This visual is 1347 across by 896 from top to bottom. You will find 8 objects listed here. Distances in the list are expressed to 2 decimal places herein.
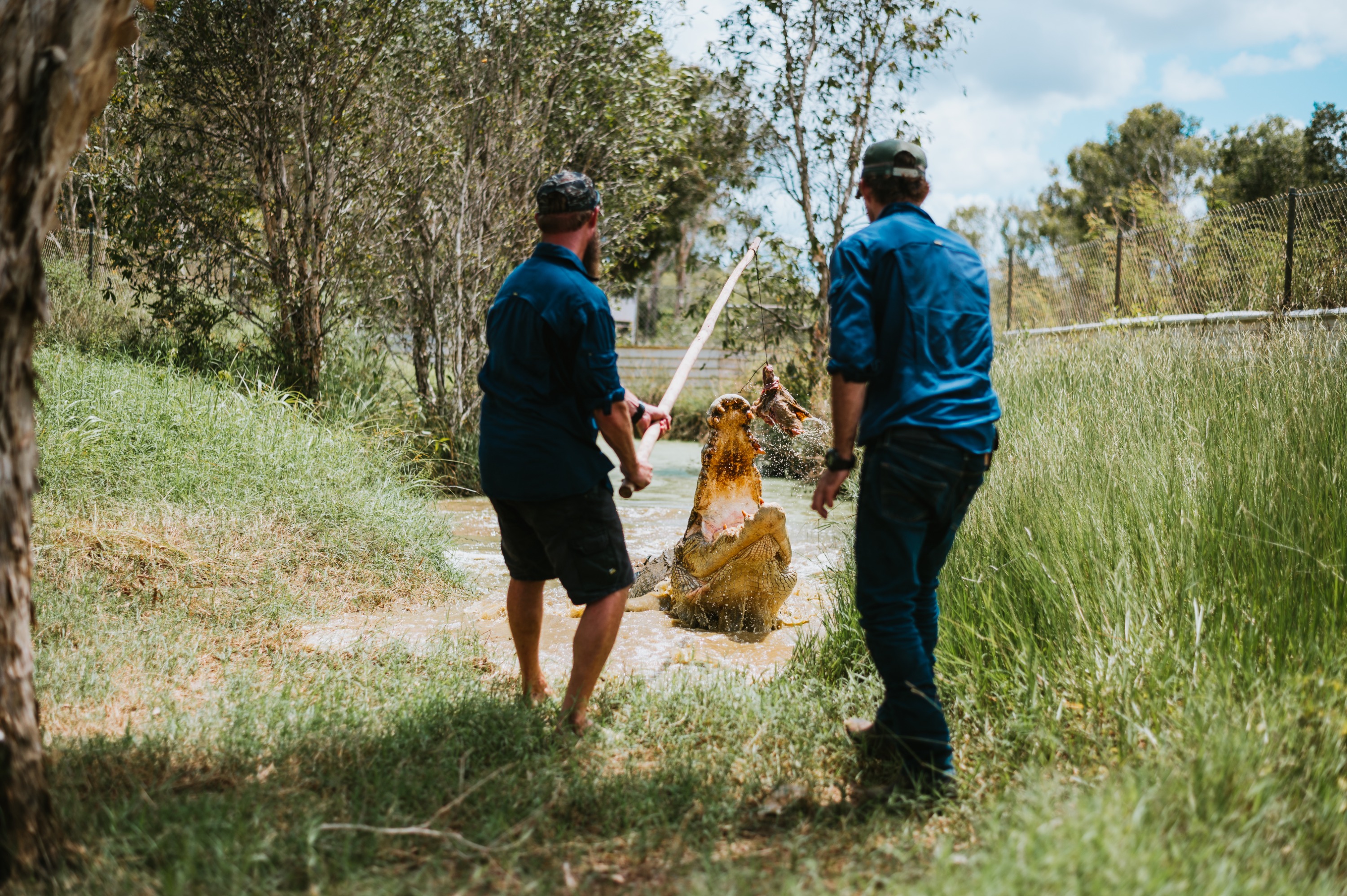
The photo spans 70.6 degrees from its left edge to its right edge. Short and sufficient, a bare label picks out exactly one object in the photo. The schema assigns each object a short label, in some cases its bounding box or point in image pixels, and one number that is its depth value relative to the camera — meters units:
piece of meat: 5.57
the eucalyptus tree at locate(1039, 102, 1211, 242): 36.72
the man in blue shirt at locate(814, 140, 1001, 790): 2.88
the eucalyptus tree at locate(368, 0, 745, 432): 9.76
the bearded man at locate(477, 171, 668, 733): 3.38
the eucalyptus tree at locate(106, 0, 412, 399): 8.66
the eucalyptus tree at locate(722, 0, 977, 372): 12.53
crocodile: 5.43
